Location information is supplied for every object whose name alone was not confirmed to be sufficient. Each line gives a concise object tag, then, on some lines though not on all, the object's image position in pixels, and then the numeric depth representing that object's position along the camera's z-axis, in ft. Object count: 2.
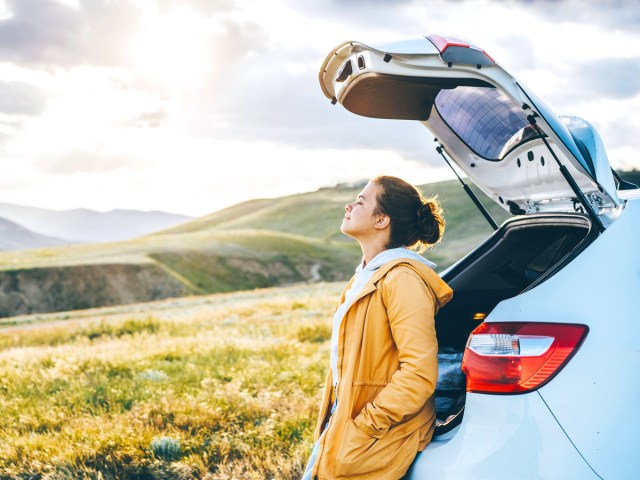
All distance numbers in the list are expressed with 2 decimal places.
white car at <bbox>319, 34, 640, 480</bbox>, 7.68
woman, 8.82
